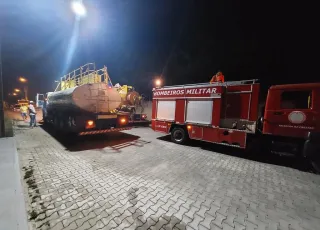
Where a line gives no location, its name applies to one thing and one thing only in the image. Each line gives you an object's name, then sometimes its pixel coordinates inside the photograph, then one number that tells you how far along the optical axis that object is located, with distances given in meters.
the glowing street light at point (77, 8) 8.09
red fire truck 4.76
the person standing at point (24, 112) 14.76
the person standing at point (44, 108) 12.94
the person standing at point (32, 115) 11.00
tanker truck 7.25
